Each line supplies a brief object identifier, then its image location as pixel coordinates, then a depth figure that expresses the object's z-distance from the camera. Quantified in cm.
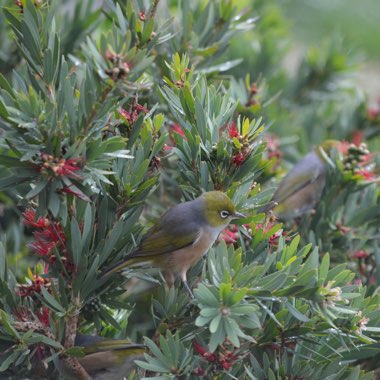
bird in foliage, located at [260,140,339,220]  414
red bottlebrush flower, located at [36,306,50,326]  389
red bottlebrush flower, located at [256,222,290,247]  391
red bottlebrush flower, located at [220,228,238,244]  397
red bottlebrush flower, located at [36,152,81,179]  382
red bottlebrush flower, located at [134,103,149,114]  390
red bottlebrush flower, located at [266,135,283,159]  410
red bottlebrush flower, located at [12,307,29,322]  389
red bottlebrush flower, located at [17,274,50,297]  390
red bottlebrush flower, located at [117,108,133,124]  389
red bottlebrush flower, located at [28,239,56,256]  388
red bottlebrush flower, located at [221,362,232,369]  386
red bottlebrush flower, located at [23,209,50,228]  388
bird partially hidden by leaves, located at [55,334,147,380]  392
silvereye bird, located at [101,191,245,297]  391
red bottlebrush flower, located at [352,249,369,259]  404
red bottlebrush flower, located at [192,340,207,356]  387
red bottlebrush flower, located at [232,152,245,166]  390
